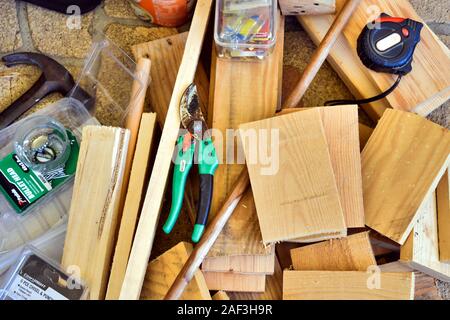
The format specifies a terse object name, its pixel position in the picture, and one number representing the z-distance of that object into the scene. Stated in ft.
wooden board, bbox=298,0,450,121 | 4.02
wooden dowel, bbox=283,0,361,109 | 3.90
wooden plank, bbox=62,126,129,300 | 3.66
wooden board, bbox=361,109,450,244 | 3.65
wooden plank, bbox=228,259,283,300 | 3.85
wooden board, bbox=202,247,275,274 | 3.70
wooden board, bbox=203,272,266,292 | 3.78
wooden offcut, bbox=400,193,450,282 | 3.65
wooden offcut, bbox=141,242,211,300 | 3.65
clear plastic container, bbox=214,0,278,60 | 3.87
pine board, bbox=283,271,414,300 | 3.56
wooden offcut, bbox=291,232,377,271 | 3.68
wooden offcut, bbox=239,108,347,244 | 3.54
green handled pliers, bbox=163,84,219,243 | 3.65
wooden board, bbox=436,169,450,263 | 3.76
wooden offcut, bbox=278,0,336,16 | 3.95
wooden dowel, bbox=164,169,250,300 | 3.57
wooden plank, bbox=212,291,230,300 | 3.72
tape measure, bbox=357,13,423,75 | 3.92
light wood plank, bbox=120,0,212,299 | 3.52
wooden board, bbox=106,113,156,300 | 3.58
